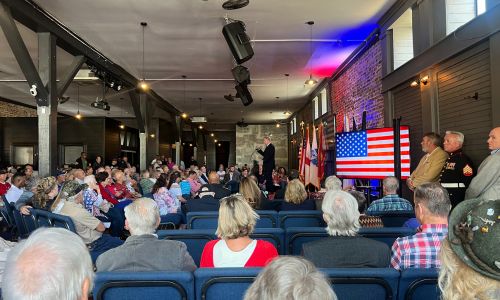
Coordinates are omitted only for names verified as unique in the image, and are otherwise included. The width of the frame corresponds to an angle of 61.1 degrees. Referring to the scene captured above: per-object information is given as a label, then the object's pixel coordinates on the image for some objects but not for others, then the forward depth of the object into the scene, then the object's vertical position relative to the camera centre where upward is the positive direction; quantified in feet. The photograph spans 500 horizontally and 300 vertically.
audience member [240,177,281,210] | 17.60 -1.43
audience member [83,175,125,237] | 19.11 -2.36
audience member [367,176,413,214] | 14.84 -1.63
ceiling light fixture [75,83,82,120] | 47.10 +8.15
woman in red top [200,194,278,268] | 8.64 -1.81
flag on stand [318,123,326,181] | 33.81 +0.21
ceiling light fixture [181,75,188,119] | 42.62 +8.29
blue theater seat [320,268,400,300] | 6.46 -1.94
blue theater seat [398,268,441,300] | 6.42 -1.95
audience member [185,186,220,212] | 18.70 -2.03
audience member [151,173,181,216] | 20.57 -2.00
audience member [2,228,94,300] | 3.80 -1.01
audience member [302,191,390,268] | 8.00 -1.82
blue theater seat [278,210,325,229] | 14.53 -2.13
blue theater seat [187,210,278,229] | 14.49 -2.11
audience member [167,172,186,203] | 24.66 -1.72
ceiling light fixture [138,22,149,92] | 26.45 +8.48
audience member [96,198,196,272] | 8.04 -1.87
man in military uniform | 16.22 -0.56
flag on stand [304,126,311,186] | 34.59 -0.51
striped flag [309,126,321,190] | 33.83 -0.83
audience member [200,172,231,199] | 21.42 -1.62
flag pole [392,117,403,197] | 22.57 +0.48
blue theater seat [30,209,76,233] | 13.23 -1.92
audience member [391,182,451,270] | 8.13 -1.54
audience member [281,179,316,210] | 16.91 -1.61
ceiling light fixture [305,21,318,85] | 26.96 +8.44
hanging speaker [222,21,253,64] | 23.90 +6.68
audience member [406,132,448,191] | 17.58 -0.29
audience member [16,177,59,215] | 16.34 -1.33
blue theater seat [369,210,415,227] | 14.21 -2.09
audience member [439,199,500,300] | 3.41 -0.82
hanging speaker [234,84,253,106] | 36.50 +5.57
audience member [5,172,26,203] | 22.87 -1.52
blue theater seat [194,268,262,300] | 6.66 -1.96
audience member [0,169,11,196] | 24.49 -1.45
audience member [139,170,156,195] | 28.41 -1.67
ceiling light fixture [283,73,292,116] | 71.20 +7.69
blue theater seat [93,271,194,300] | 6.64 -2.00
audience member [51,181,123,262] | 14.12 -1.89
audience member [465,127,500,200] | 13.30 -0.67
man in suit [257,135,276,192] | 29.34 -0.32
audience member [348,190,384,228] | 13.01 -2.01
